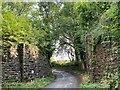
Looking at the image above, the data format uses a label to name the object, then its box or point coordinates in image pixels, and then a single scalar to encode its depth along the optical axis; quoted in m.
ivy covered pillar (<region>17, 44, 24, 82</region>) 10.52
